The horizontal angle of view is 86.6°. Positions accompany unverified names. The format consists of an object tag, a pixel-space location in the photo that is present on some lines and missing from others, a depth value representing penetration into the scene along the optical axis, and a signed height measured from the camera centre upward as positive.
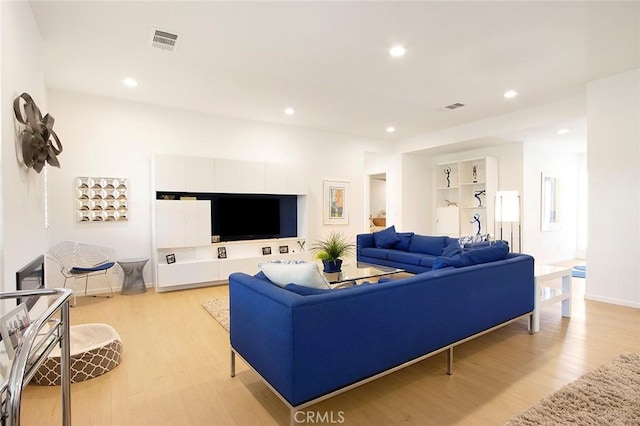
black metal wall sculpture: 2.59 +0.61
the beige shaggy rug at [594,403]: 1.88 -1.18
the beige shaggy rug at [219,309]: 3.58 -1.19
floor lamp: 5.41 +0.01
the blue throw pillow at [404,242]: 5.94 -0.60
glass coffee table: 3.85 -0.82
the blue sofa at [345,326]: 1.74 -0.71
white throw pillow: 2.17 -0.43
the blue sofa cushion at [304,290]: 1.96 -0.48
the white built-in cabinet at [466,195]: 7.05 +0.28
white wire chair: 4.28 -0.68
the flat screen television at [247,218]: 5.61 -0.16
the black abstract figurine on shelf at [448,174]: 7.98 +0.80
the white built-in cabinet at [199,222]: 4.93 -0.20
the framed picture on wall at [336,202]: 6.90 +0.12
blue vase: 4.20 -0.71
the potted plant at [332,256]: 4.15 -0.59
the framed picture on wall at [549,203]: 7.14 +0.09
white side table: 3.29 -0.93
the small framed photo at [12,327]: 1.20 -0.45
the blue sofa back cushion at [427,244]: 5.40 -0.61
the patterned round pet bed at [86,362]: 2.35 -1.11
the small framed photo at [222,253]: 5.53 -0.73
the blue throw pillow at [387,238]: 6.01 -0.54
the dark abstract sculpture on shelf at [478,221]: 7.40 -0.30
